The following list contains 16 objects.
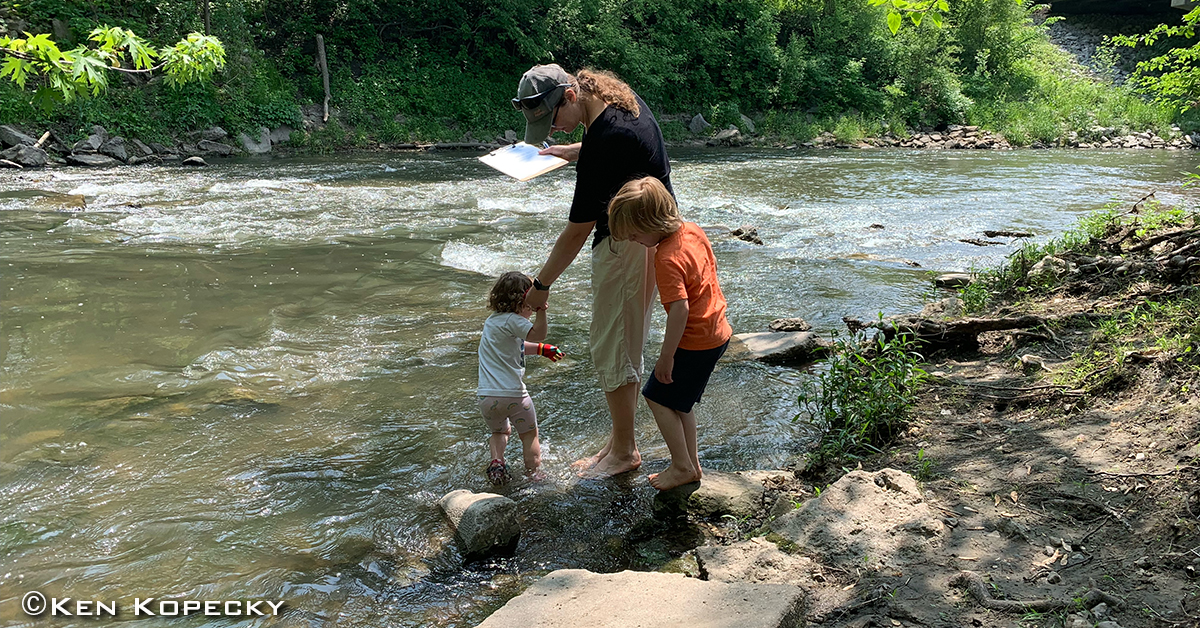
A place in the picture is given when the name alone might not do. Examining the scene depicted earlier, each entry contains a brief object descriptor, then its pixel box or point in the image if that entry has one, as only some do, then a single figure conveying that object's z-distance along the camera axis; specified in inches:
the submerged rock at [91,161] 609.9
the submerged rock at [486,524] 125.3
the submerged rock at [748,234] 381.1
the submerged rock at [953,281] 285.4
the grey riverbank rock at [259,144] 730.2
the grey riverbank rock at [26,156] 580.7
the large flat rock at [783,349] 217.8
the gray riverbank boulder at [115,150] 637.9
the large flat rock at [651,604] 92.8
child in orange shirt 125.7
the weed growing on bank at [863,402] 156.3
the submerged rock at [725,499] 138.6
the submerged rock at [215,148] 705.0
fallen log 199.0
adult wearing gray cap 132.5
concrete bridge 1441.9
